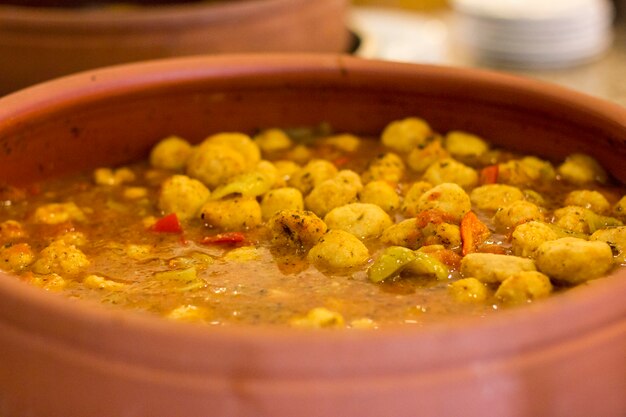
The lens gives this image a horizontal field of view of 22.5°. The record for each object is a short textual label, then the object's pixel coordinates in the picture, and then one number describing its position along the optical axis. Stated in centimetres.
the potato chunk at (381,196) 84
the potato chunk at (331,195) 84
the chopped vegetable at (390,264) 75
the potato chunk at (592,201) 83
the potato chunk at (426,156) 91
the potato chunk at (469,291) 73
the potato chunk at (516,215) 81
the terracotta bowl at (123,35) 104
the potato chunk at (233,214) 82
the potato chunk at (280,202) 84
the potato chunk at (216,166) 88
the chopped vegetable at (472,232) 78
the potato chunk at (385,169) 89
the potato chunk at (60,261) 78
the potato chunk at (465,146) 92
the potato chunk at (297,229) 79
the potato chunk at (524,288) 71
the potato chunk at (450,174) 87
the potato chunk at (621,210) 82
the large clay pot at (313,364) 62
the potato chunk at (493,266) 73
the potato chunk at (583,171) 87
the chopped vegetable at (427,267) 75
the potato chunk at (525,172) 88
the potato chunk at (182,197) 85
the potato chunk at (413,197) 84
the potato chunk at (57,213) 85
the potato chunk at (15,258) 79
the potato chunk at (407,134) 93
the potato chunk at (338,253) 76
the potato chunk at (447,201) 81
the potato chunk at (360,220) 81
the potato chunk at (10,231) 82
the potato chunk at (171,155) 93
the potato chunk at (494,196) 84
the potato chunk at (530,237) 76
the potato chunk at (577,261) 72
